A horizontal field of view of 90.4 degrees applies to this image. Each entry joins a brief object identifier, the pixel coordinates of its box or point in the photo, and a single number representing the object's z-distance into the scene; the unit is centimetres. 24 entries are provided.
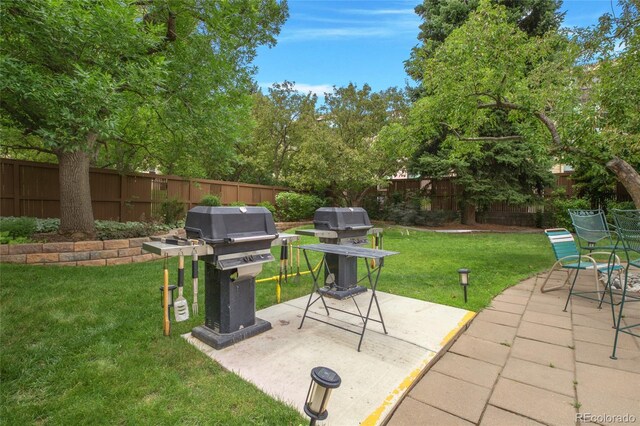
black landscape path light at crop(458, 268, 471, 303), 405
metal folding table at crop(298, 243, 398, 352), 298
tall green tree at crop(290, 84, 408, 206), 1230
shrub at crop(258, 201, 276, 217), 1196
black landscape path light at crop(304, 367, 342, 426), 144
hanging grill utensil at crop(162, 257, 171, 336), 286
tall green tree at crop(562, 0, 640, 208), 475
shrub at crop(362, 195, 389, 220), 1522
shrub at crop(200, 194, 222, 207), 977
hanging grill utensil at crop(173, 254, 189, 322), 261
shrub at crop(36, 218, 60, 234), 599
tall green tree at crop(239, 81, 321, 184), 1523
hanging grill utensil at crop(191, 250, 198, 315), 256
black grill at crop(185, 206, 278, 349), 271
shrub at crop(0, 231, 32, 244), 511
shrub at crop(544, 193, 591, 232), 1094
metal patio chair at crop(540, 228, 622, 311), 417
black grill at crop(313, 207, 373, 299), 435
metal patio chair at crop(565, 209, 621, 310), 506
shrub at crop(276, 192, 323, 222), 1281
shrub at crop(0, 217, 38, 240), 532
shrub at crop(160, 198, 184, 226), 889
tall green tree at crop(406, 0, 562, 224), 1155
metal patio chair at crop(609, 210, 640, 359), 291
